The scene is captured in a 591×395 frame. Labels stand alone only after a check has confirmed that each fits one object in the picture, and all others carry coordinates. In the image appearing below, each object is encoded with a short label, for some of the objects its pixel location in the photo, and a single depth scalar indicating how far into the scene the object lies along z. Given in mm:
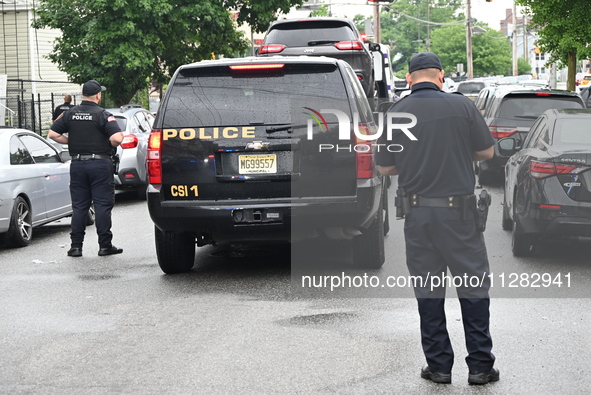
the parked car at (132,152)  16391
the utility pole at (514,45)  69938
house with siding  33781
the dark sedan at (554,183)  9195
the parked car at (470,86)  46250
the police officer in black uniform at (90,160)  10719
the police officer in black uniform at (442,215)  5559
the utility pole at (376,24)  46106
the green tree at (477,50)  87438
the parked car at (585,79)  61522
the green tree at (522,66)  94438
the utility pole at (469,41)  67438
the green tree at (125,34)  27219
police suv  8422
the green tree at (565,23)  22094
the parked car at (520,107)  16359
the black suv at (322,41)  16797
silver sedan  11625
